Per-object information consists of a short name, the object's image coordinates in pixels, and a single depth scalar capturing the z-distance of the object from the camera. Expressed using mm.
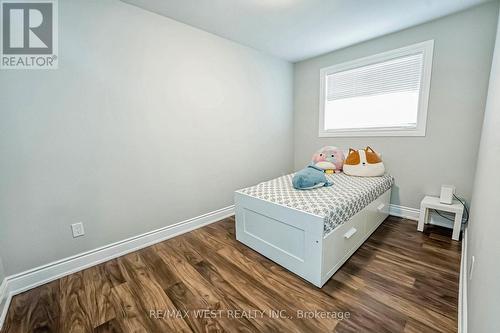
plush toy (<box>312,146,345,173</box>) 2748
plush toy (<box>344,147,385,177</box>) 2453
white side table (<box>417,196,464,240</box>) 1956
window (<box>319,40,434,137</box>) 2312
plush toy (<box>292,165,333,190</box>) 2023
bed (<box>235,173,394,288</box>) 1460
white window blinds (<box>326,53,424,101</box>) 2344
